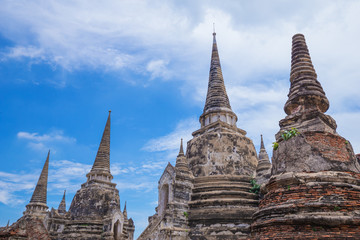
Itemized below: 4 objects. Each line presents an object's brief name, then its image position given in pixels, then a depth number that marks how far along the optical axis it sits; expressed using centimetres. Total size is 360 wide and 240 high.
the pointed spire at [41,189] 3322
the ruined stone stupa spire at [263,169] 1702
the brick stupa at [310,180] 675
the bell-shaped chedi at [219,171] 1511
